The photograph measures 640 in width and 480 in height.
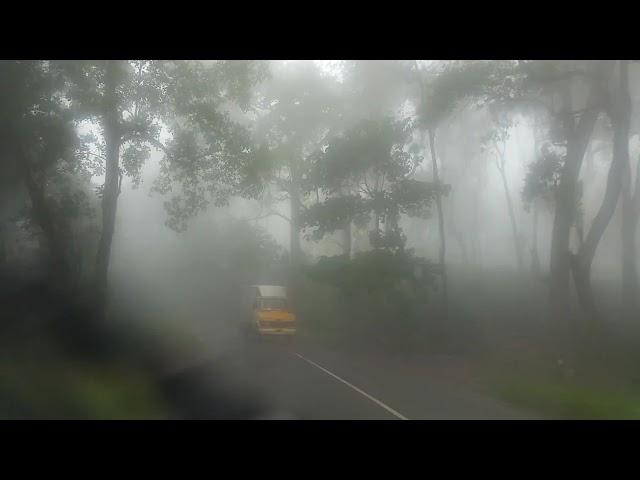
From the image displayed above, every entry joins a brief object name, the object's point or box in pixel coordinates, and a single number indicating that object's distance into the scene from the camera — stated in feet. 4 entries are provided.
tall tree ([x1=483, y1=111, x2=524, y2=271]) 71.92
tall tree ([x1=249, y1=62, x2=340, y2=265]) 107.34
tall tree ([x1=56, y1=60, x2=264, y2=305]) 58.90
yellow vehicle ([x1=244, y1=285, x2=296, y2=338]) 77.77
